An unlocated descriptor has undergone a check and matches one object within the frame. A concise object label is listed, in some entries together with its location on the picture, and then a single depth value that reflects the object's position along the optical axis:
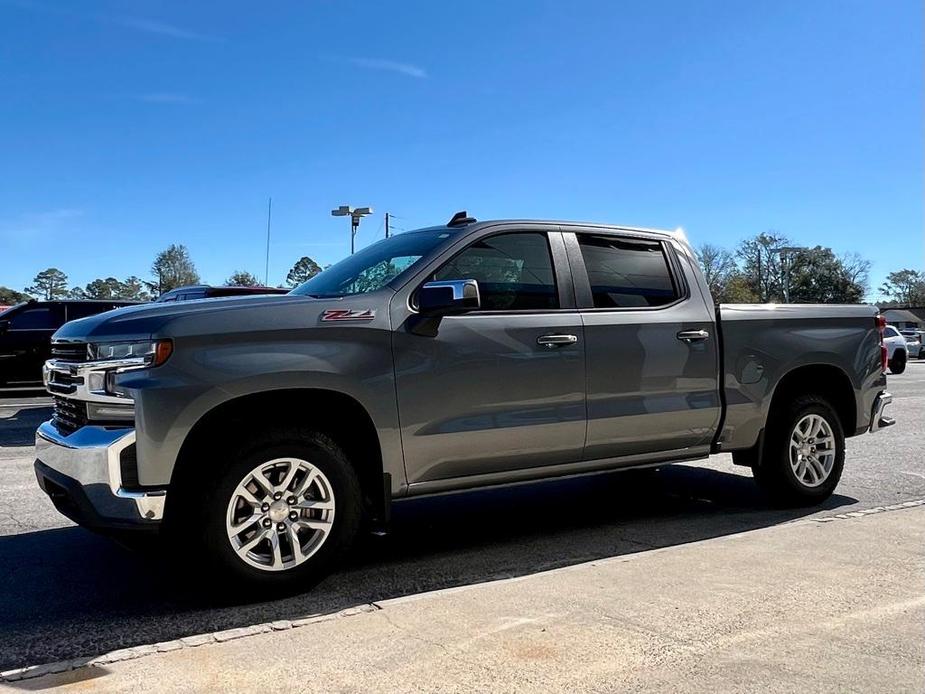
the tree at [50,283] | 98.88
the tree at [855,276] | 84.46
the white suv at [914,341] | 40.47
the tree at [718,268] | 77.38
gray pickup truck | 3.81
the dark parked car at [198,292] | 12.35
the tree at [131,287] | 86.12
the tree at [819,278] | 81.19
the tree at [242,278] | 57.06
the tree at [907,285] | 109.50
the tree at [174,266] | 78.19
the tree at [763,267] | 85.00
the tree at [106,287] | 88.38
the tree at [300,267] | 58.53
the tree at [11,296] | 79.32
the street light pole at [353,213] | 33.28
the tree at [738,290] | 67.83
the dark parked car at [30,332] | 14.70
